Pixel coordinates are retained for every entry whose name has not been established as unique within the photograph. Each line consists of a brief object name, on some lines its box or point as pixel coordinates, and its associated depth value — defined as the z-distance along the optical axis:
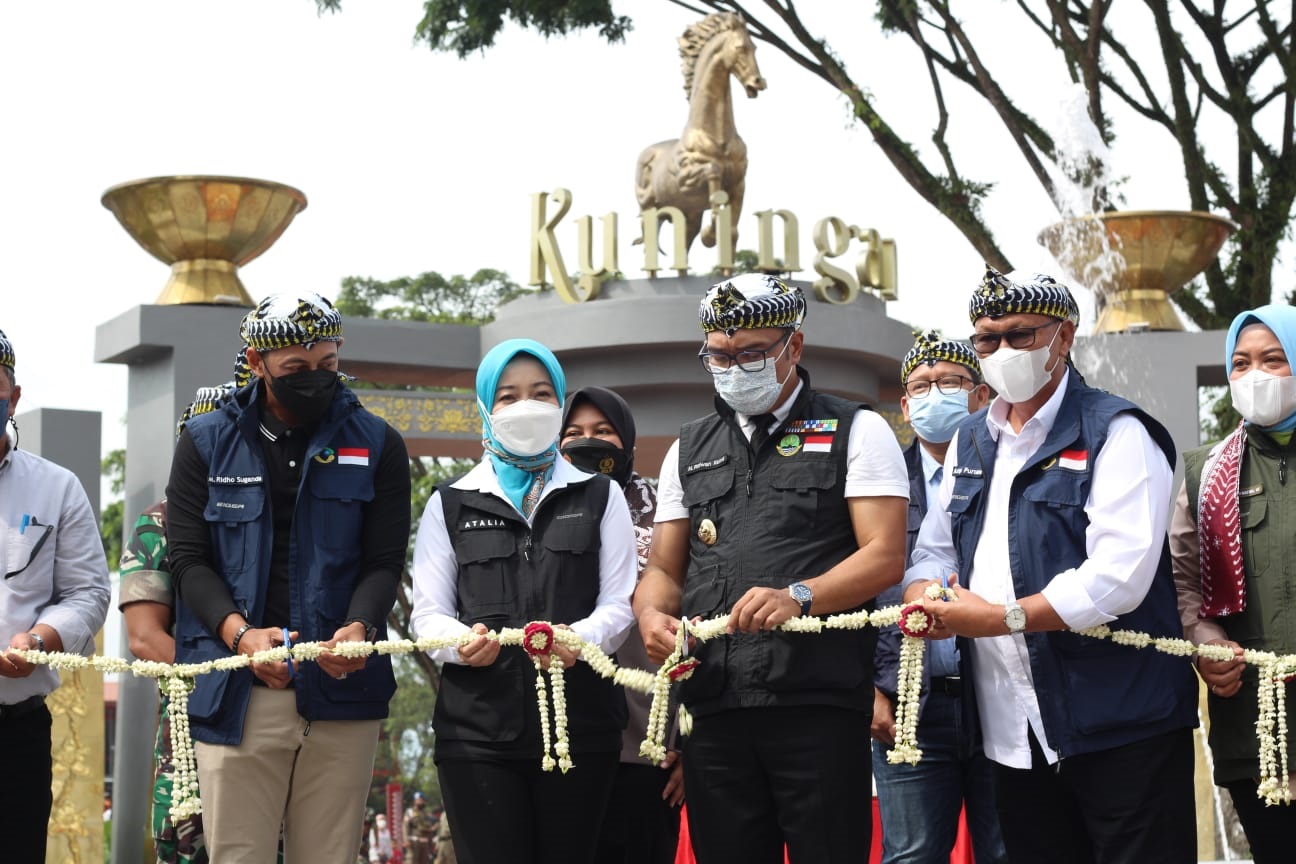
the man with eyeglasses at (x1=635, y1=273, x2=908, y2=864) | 3.69
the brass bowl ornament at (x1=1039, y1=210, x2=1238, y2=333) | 12.14
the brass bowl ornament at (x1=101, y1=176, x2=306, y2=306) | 10.98
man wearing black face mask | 4.05
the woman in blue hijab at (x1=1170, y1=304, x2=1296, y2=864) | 3.85
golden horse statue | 14.80
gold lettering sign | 14.04
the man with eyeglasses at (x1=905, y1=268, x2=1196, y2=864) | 3.63
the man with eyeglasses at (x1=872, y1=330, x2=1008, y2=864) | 4.59
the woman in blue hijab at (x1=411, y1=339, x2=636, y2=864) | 3.95
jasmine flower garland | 3.74
